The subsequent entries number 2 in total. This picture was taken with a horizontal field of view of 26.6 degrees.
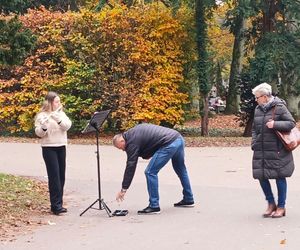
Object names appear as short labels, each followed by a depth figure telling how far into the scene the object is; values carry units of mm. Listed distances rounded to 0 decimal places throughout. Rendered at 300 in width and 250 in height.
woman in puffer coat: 8305
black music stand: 9125
